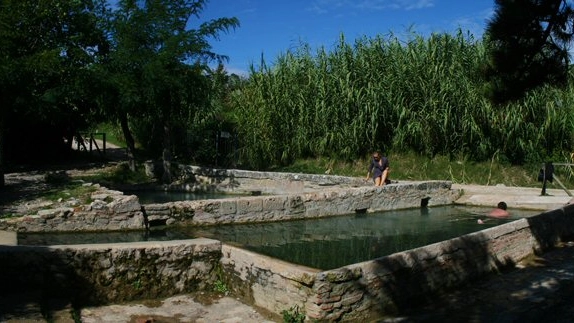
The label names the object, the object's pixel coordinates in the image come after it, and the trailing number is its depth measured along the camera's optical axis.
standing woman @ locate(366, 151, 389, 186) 13.35
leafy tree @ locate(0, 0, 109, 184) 11.69
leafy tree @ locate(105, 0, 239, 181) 14.33
